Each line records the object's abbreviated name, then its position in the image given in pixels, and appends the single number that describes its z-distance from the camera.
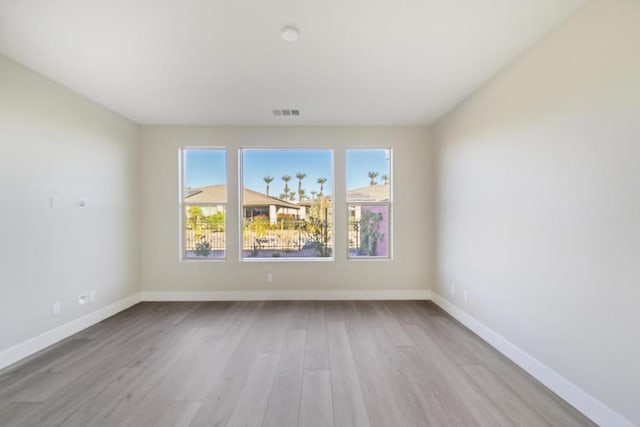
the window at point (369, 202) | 4.39
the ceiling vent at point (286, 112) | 3.68
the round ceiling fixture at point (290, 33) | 2.04
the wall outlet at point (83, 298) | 3.17
